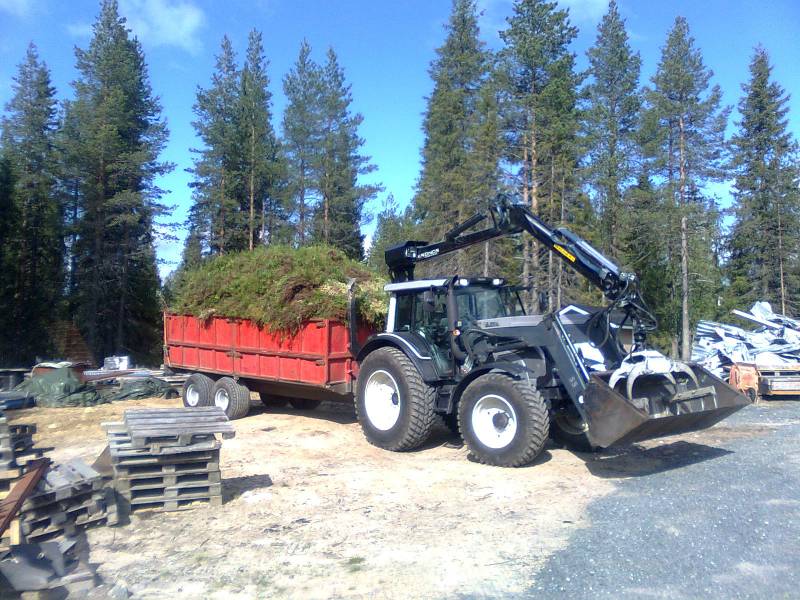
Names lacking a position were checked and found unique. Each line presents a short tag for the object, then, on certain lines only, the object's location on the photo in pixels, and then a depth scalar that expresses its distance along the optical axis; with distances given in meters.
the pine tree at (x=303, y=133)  30.55
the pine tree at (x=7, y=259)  27.70
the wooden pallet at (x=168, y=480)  6.20
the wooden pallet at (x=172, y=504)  6.26
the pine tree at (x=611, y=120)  27.30
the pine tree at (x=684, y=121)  27.31
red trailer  9.80
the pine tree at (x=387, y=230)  41.81
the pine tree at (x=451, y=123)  27.75
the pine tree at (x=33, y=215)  28.91
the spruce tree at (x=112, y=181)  28.22
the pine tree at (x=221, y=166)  31.12
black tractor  7.02
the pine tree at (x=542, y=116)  24.33
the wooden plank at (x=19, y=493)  4.95
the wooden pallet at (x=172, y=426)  6.32
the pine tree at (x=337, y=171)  30.73
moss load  10.15
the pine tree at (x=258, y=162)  31.98
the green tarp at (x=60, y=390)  14.20
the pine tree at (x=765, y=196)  31.27
